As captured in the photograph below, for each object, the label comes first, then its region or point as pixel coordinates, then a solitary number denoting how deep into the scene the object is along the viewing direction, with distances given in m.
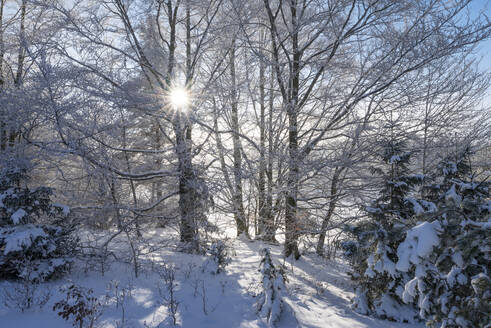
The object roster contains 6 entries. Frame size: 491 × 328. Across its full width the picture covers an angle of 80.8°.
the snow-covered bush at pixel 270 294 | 4.09
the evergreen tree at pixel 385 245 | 4.47
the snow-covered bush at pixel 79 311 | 3.34
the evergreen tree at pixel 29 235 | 4.76
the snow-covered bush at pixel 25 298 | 3.95
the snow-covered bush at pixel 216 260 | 6.34
